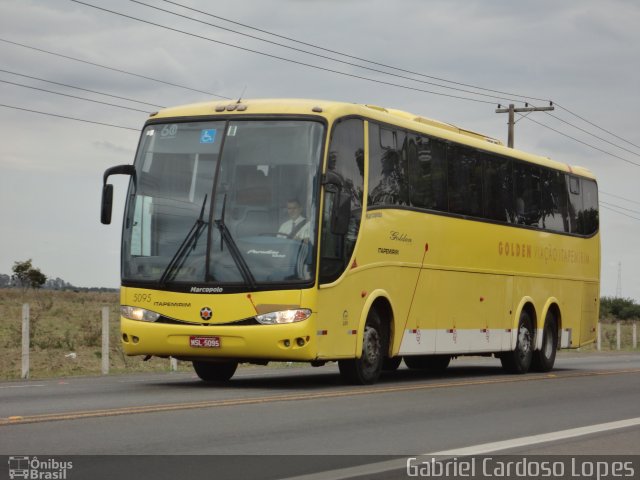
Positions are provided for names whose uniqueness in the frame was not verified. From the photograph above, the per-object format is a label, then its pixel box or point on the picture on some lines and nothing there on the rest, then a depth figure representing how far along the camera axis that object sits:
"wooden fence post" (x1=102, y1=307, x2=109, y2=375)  23.59
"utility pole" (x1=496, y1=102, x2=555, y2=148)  51.94
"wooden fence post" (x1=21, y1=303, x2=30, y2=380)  22.36
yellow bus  16.83
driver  16.91
